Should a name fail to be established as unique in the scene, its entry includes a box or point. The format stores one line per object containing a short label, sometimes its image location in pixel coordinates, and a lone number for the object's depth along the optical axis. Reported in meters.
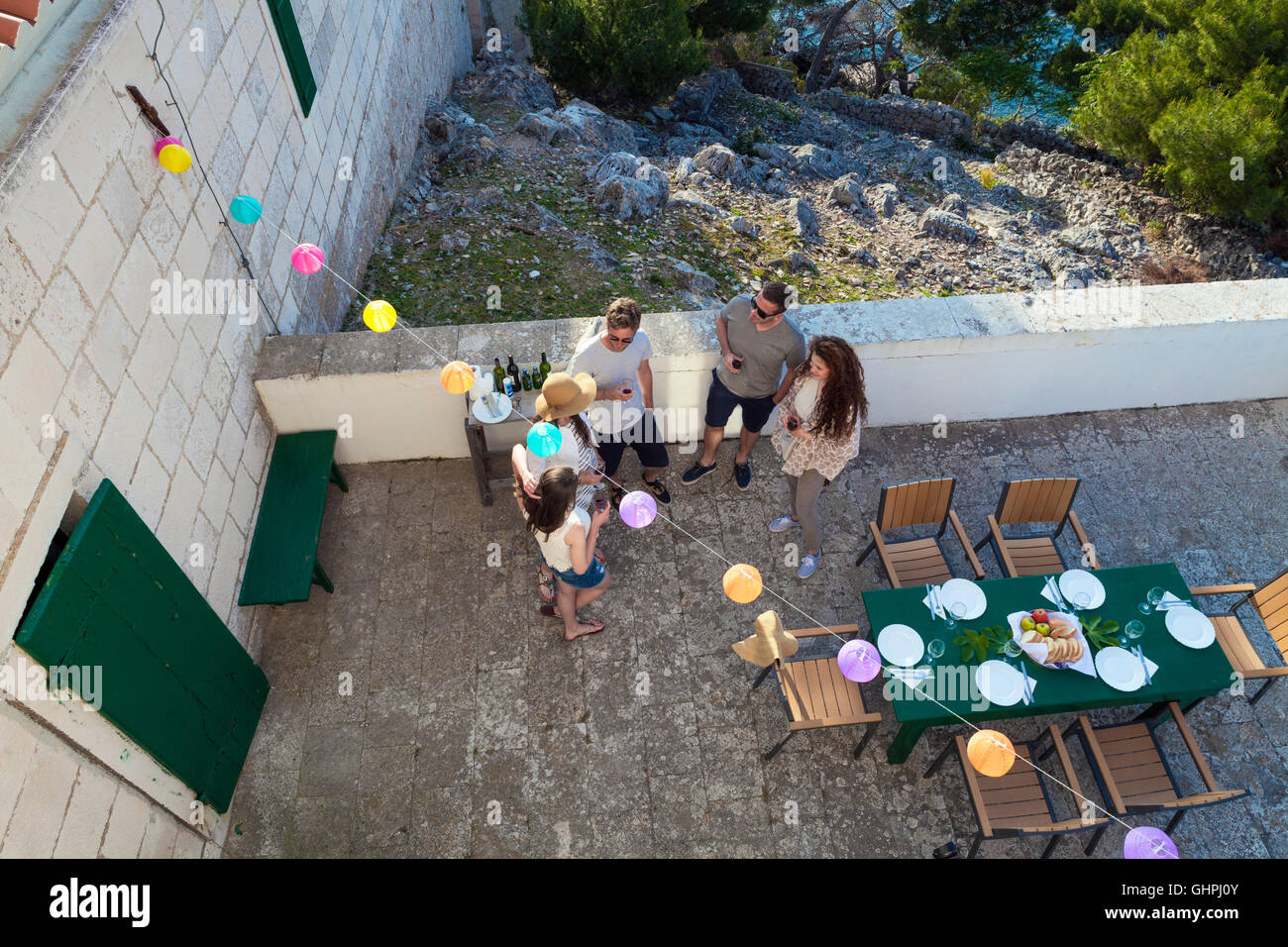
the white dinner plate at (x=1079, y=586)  4.38
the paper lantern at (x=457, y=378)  4.57
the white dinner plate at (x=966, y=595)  4.33
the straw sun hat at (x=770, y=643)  4.20
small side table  5.07
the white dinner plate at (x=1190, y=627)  4.21
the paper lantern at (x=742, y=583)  3.96
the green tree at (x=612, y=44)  16.36
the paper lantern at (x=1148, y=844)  3.56
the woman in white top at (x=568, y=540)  3.89
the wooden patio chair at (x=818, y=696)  4.18
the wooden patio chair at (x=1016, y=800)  3.92
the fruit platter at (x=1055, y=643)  4.06
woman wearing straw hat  4.25
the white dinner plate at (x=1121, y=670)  4.06
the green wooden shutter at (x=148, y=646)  3.10
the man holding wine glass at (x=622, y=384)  4.53
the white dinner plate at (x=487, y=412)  4.98
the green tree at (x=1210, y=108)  13.57
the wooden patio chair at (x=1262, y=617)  4.35
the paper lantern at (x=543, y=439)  4.11
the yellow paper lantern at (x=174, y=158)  3.76
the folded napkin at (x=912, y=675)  4.09
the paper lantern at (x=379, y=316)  4.42
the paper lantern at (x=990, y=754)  3.54
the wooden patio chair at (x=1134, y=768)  4.01
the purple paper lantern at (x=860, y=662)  3.94
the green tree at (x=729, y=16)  20.61
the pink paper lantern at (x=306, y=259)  4.59
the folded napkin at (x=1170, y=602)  4.35
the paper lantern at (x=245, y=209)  4.34
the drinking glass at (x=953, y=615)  4.30
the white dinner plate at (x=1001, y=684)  4.02
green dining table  4.03
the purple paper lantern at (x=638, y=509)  4.20
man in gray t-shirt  4.66
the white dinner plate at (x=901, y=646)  4.18
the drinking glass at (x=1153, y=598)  4.33
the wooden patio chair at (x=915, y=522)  4.89
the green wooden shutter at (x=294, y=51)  5.39
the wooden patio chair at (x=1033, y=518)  4.94
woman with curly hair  4.42
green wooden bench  4.59
